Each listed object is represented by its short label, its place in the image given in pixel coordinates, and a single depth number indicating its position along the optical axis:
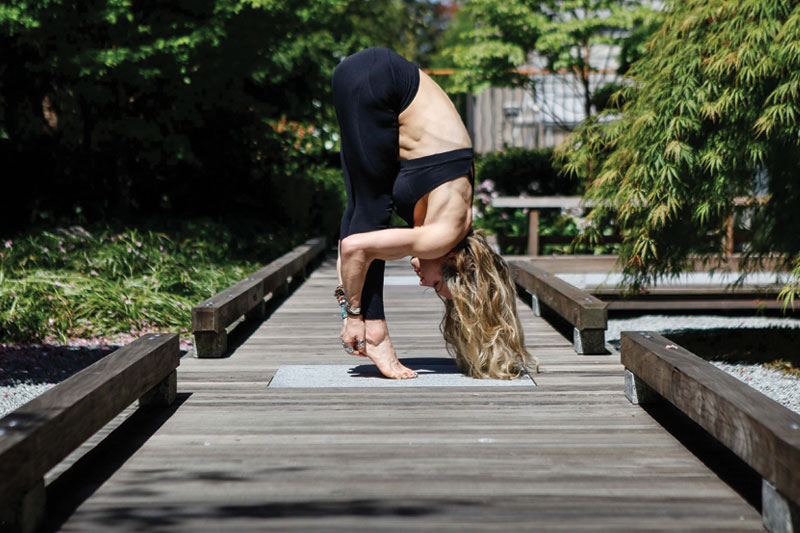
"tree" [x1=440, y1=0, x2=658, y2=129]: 15.09
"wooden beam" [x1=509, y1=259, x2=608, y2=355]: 5.16
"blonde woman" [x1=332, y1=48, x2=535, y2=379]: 4.08
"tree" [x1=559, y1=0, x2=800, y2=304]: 5.64
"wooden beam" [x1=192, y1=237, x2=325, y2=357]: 5.05
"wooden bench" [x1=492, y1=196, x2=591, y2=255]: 11.85
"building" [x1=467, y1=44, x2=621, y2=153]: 18.61
